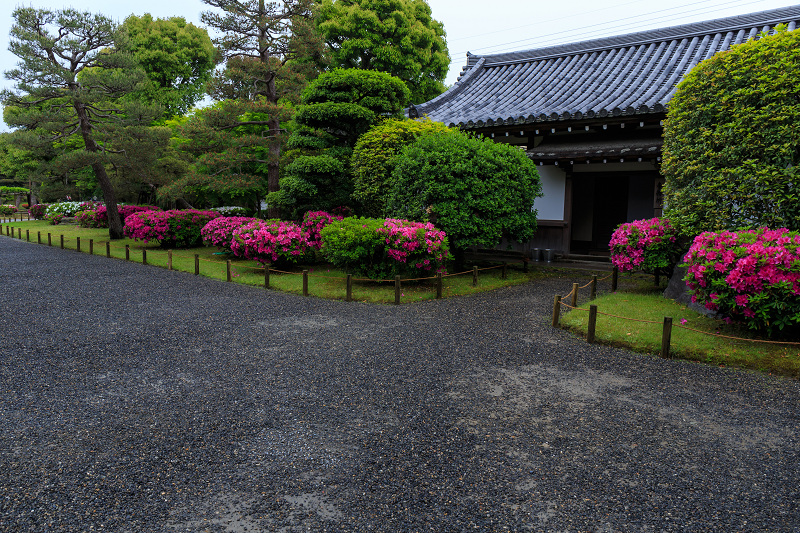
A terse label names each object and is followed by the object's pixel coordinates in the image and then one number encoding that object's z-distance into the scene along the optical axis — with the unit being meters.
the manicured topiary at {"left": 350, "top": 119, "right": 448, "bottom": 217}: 12.29
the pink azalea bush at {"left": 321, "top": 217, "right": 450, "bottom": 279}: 10.12
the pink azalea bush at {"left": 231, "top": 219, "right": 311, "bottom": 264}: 12.55
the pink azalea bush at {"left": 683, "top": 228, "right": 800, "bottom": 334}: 5.88
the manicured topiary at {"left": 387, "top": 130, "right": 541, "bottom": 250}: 10.88
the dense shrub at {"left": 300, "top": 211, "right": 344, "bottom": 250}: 13.16
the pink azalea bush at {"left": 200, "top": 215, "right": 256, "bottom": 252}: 15.41
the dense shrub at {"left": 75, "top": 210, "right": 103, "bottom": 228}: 27.12
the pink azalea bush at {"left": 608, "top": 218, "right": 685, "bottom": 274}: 9.39
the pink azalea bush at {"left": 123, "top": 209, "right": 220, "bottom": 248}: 18.31
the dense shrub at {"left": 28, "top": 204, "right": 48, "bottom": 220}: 36.59
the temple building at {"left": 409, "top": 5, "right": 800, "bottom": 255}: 12.69
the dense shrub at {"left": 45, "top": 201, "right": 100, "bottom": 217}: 33.26
